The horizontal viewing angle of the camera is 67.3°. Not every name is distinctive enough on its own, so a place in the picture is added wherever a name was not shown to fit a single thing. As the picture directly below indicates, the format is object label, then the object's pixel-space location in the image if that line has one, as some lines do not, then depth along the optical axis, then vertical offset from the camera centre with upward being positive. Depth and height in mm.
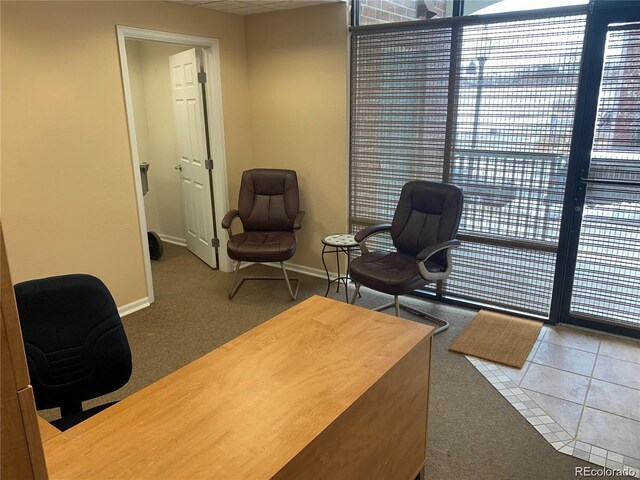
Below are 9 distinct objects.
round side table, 3838 -1143
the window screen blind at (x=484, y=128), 3252 -108
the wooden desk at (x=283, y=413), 1215 -832
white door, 4523 -320
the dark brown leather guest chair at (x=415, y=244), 3283 -911
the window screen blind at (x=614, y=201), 3010 -573
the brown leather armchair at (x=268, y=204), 4352 -777
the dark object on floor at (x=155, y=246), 5129 -1348
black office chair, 1743 -814
